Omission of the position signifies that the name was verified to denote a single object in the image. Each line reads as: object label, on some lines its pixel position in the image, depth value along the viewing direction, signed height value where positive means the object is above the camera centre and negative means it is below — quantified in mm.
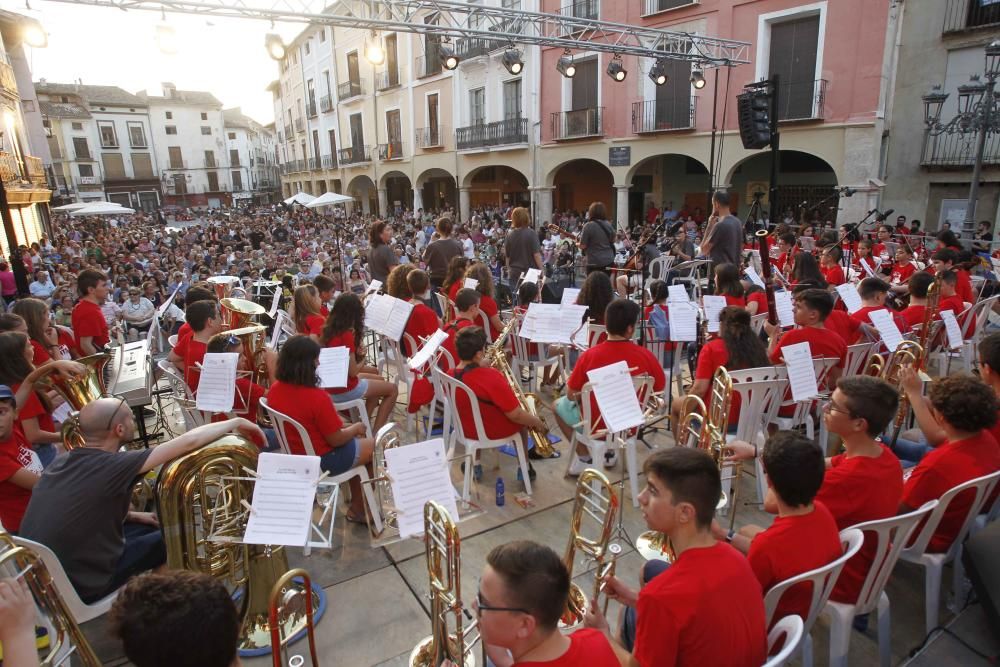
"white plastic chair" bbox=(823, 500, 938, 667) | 2119 -1476
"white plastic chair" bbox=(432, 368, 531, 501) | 3525 -1541
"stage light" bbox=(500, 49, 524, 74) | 10414 +2532
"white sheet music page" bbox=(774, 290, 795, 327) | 5047 -1036
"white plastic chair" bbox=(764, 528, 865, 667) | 1864 -1316
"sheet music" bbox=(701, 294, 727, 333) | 5047 -1010
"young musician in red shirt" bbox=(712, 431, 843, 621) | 1968 -1187
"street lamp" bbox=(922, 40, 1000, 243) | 8297 +1112
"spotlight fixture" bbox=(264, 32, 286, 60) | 7908 +2283
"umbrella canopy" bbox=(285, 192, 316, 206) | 20331 +315
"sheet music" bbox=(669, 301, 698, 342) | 4473 -998
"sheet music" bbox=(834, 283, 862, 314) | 4855 -911
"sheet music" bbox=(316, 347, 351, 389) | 3877 -1085
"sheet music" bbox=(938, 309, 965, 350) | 4414 -1107
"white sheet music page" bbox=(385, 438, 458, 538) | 2236 -1107
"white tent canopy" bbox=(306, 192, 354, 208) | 19109 +247
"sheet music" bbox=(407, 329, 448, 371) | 3697 -973
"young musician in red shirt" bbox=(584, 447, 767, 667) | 1622 -1151
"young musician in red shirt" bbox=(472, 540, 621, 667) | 1459 -1061
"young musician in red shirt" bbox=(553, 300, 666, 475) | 3777 -1063
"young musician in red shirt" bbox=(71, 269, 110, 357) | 5211 -923
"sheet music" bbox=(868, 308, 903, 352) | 4090 -1006
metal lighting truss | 7039 +2665
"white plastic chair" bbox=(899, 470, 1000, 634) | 2432 -1596
